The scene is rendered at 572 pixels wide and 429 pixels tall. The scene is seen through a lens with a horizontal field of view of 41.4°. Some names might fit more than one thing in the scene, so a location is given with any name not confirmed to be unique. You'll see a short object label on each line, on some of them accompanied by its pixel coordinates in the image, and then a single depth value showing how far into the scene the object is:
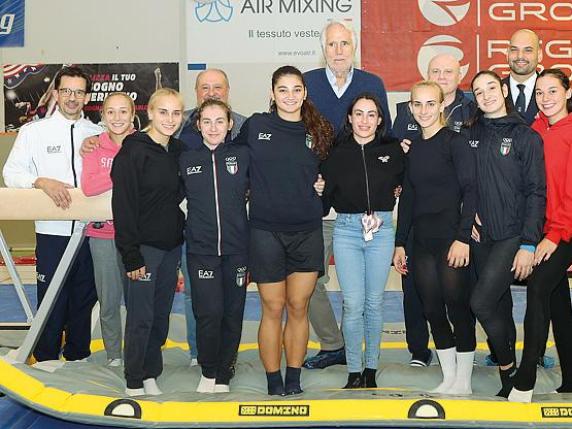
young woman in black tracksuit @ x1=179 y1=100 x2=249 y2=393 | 3.84
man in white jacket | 4.48
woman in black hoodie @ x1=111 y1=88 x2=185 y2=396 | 3.75
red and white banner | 9.63
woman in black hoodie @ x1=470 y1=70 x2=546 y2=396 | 3.63
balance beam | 4.01
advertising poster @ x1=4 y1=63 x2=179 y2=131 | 9.95
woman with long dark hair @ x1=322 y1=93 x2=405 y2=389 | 3.90
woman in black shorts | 3.81
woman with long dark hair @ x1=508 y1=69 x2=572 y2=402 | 3.66
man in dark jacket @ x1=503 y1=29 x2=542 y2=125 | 4.86
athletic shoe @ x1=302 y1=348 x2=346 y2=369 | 4.56
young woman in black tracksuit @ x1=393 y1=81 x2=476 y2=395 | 3.76
